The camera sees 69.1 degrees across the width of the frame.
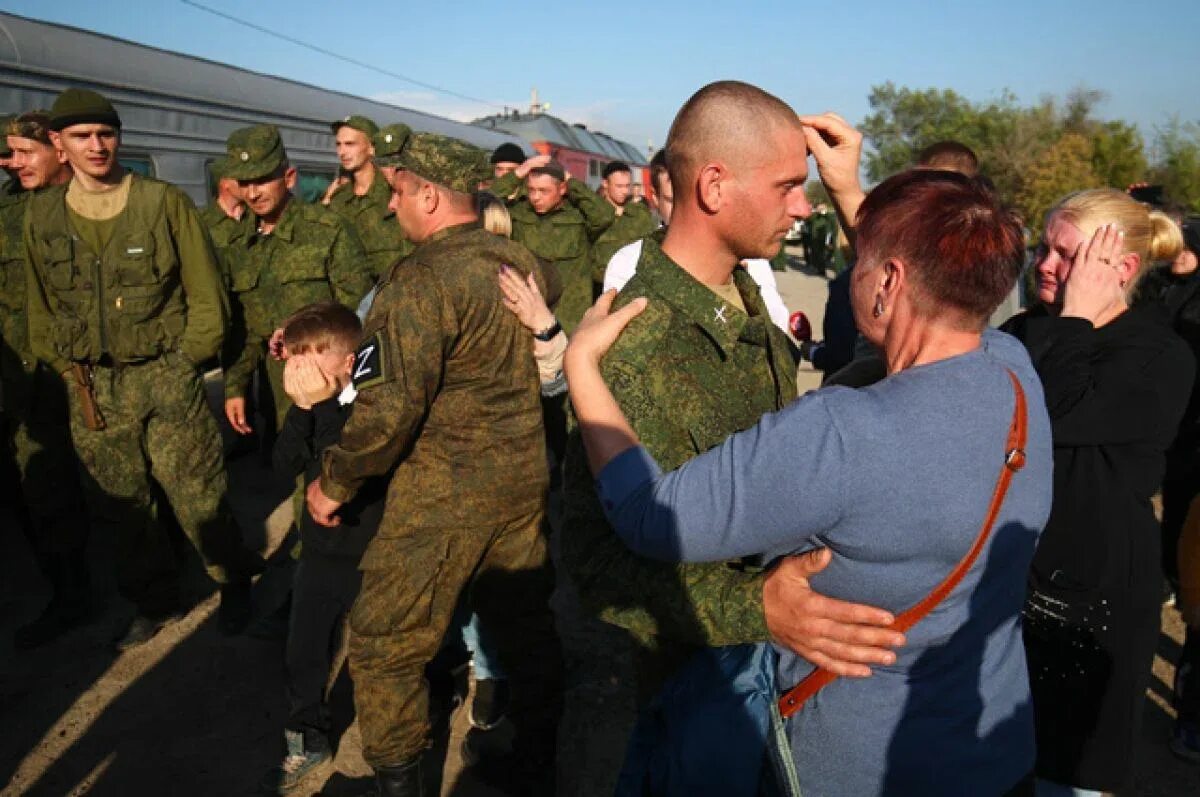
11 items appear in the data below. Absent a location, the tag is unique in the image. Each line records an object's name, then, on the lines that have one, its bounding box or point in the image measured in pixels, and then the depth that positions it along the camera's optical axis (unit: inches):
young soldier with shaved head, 59.5
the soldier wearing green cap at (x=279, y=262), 195.3
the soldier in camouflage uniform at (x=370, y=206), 261.4
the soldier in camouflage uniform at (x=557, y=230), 286.4
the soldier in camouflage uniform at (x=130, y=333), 148.6
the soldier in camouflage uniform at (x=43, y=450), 166.7
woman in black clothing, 86.1
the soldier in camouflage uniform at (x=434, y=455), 101.8
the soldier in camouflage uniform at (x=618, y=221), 329.1
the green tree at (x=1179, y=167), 938.7
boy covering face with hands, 115.9
